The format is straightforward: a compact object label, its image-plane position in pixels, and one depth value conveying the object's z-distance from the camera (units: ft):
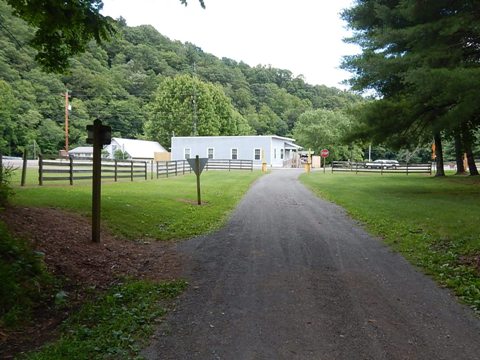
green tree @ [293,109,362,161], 198.18
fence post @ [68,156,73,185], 57.88
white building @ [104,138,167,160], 192.65
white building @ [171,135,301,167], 156.35
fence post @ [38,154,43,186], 54.22
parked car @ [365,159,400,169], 125.72
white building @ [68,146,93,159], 189.51
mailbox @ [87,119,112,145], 26.69
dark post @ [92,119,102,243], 26.66
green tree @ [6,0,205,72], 26.53
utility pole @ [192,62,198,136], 211.90
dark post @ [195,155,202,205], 47.67
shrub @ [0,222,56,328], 15.20
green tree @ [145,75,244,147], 221.87
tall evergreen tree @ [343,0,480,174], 42.69
